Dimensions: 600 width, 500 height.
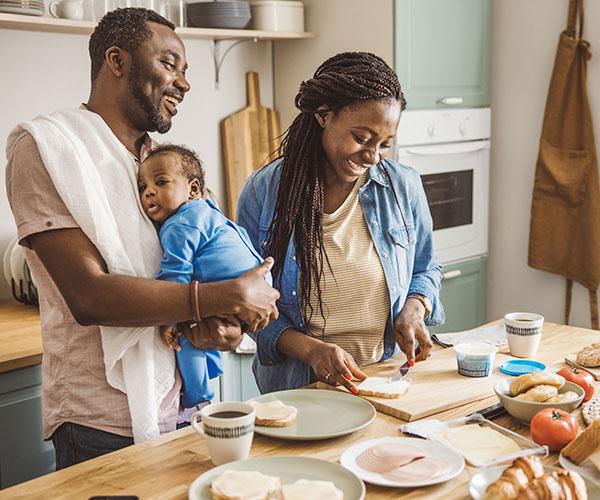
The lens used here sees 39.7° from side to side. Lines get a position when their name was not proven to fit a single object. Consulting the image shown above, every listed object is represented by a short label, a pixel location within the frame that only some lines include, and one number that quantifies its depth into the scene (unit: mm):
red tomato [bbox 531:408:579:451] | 1368
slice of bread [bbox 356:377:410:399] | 1619
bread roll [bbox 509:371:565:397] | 1543
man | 1455
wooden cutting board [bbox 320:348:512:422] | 1573
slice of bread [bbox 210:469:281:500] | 1158
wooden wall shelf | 2570
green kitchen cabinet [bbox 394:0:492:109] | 3301
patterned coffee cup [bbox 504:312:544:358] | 1864
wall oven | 3391
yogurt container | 1755
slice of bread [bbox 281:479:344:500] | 1159
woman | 1812
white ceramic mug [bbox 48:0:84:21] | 2697
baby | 1564
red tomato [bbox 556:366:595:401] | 1612
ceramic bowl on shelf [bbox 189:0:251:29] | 3154
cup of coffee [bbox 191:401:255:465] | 1290
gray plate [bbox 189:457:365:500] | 1215
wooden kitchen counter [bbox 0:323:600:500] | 1260
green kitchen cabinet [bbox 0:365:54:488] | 2309
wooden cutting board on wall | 3453
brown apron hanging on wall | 3486
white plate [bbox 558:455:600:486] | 1272
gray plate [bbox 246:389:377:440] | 1441
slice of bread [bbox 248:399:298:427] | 1465
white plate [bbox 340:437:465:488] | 1254
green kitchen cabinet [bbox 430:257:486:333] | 3682
